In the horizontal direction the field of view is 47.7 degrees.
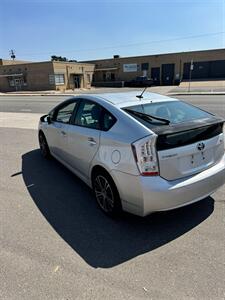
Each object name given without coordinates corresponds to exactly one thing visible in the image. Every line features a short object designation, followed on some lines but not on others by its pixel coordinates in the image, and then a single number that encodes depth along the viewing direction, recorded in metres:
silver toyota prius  2.77
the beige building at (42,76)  40.78
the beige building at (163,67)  46.38
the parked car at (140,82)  44.46
